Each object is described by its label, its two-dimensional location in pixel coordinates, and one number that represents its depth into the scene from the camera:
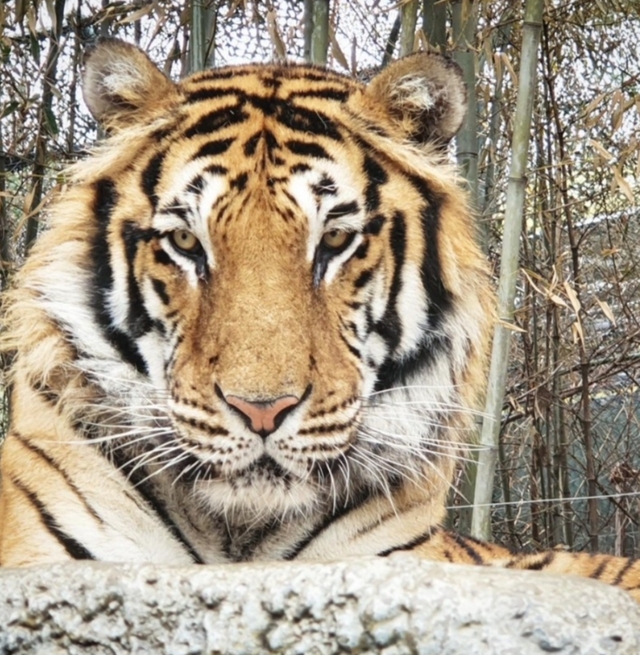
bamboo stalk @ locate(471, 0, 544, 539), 5.49
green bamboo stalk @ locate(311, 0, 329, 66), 5.33
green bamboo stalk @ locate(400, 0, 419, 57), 6.18
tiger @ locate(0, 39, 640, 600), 3.83
